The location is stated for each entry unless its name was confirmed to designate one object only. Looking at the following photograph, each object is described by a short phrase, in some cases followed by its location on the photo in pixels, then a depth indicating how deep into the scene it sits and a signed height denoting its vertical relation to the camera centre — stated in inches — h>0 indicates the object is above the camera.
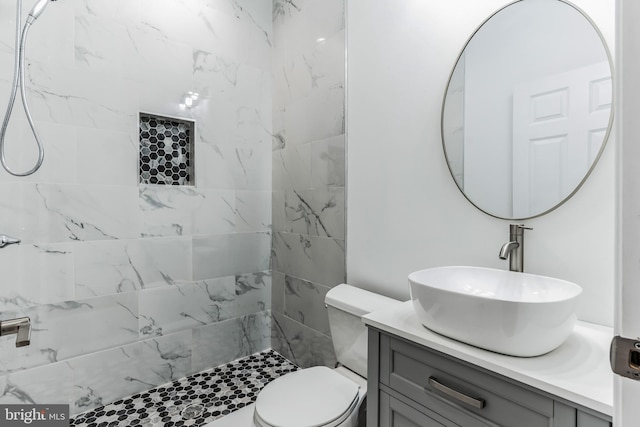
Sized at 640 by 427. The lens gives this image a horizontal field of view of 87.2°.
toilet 49.1 -29.9
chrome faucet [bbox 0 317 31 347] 41.7 -15.2
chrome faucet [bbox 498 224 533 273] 44.2 -4.9
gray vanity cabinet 29.9 -19.3
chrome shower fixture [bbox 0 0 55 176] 59.1 +23.4
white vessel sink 31.5 -10.6
